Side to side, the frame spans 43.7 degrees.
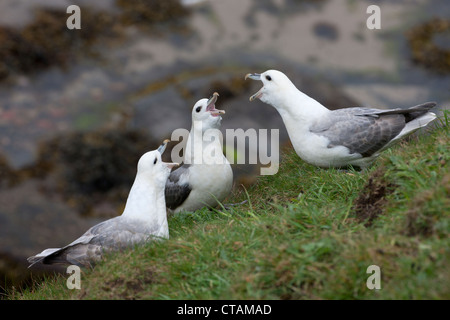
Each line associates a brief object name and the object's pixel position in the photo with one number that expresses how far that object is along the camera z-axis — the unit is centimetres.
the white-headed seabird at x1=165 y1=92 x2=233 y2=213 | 552
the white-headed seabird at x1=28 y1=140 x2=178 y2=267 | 441
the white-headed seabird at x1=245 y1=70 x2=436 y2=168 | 517
